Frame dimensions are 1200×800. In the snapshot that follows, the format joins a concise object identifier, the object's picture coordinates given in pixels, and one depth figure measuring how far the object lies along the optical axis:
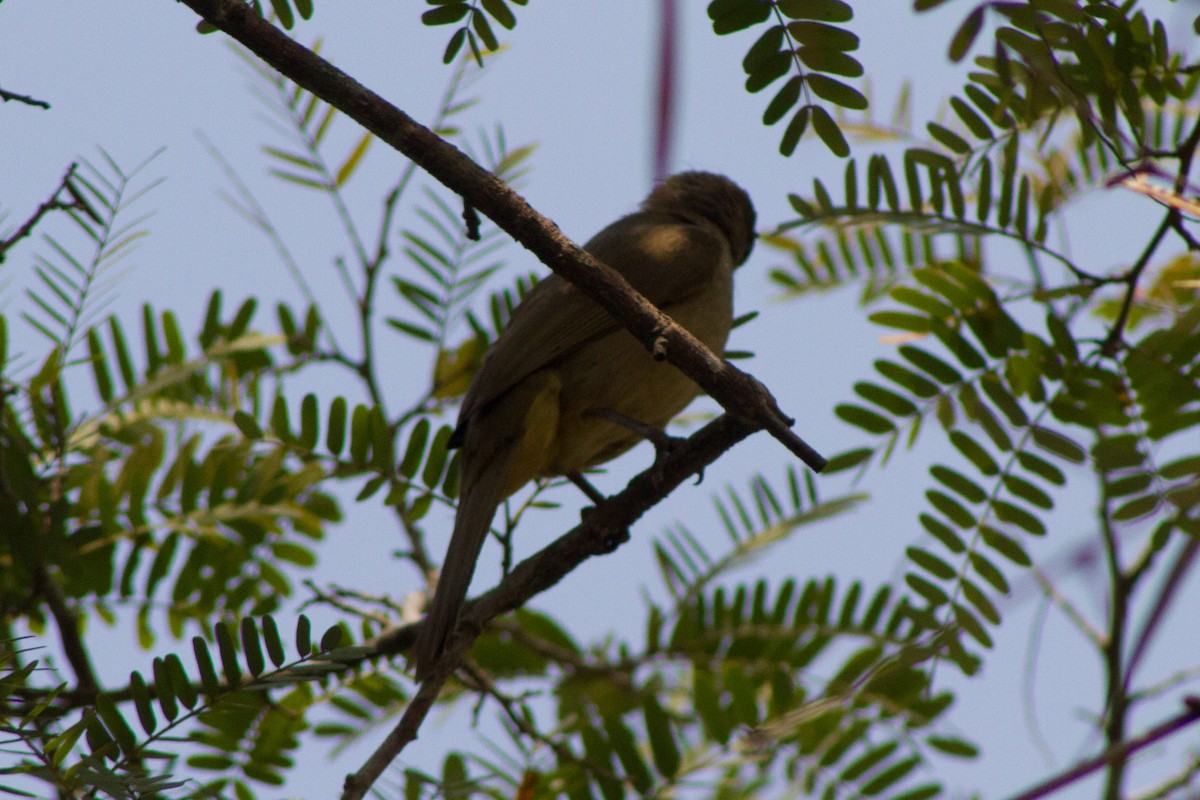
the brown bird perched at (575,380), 8.39
